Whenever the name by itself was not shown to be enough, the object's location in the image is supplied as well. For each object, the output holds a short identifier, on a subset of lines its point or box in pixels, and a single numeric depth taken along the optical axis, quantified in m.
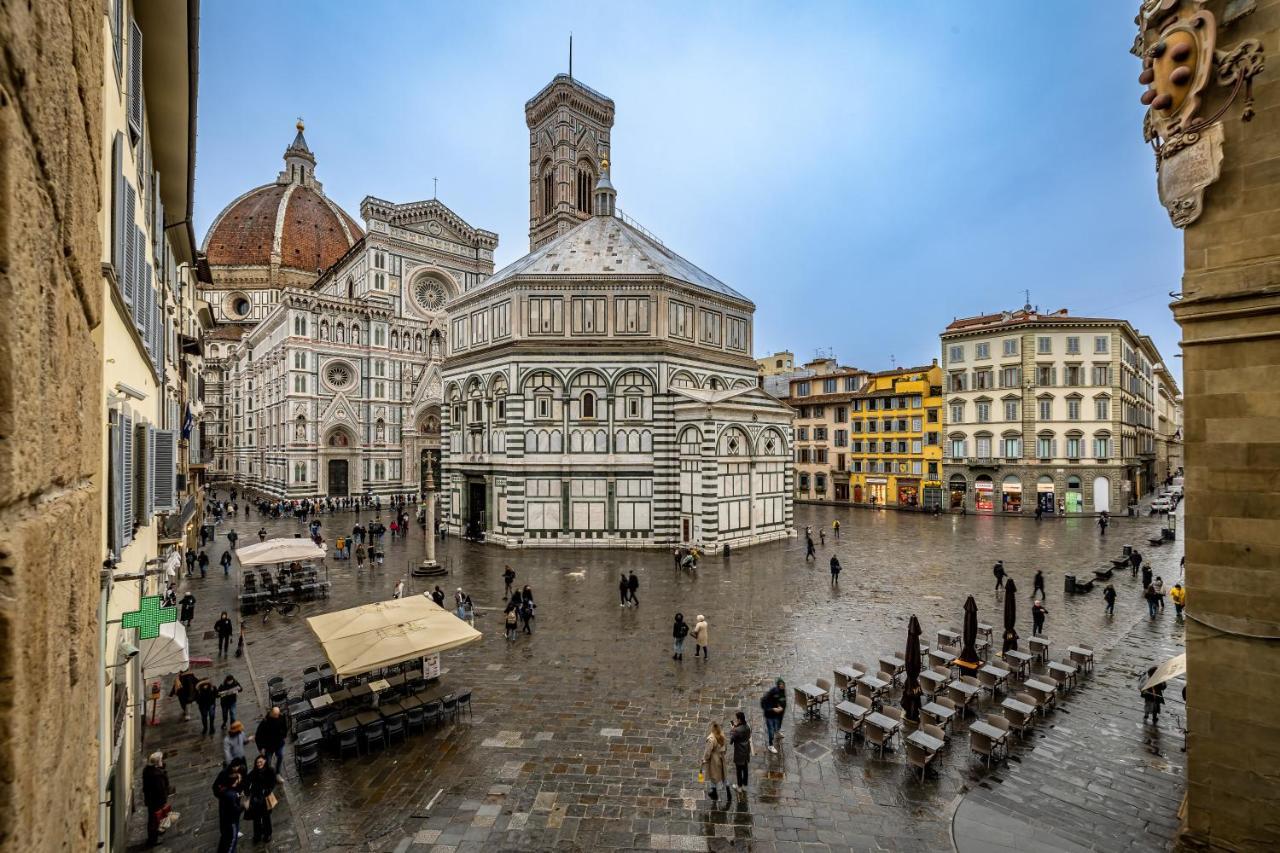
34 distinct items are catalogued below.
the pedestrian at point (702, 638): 14.48
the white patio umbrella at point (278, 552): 18.88
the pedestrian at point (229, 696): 11.07
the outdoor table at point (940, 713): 10.80
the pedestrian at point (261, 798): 8.30
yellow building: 47.25
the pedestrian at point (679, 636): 14.40
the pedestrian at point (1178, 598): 17.72
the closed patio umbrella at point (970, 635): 13.07
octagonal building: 30.31
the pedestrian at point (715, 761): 8.77
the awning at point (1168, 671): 9.69
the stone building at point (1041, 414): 41.19
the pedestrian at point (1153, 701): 11.05
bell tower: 58.41
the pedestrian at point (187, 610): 17.02
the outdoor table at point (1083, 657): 13.55
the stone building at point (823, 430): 52.19
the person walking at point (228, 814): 7.91
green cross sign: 7.11
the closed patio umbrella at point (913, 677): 11.08
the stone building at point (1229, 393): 6.44
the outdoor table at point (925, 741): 9.58
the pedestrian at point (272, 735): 9.59
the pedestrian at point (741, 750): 9.12
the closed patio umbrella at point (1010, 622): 14.28
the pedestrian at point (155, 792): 8.16
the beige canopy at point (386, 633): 10.80
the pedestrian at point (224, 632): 14.88
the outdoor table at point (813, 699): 11.62
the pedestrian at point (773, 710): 10.47
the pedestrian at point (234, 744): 9.28
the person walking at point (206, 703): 11.14
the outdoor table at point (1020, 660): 13.46
